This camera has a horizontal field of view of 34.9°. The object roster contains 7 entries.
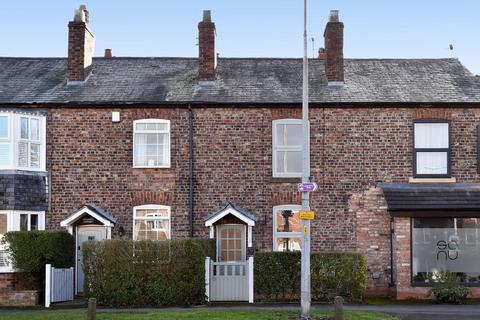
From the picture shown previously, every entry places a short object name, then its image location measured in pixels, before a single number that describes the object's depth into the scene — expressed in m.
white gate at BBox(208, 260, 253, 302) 22.39
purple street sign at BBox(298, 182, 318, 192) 18.42
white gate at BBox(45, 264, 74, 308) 21.77
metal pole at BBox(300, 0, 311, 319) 18.19
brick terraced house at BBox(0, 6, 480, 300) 24.88
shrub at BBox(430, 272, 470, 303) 22.33
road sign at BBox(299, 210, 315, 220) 18.30
